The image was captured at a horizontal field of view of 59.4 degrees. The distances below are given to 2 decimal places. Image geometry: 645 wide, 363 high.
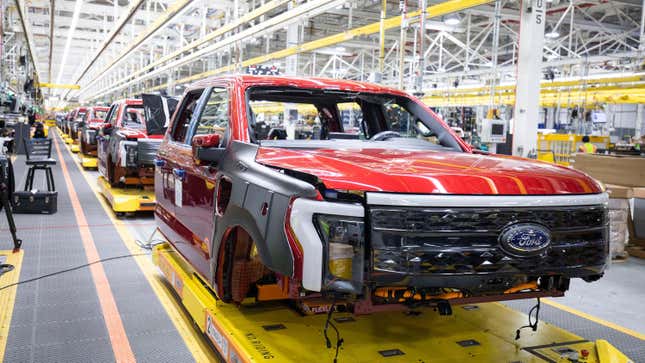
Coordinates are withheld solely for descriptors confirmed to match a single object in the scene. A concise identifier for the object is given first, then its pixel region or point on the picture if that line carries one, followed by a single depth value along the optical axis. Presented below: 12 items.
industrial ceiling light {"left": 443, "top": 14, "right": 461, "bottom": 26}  17.03
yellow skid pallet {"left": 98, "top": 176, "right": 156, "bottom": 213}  8.23
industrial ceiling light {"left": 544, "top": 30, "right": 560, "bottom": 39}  17.84
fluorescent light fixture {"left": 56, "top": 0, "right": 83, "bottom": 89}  17.49
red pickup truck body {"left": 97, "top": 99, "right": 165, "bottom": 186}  7.72
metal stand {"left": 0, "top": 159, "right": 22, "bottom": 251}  5.39
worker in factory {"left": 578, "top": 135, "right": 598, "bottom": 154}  14.99
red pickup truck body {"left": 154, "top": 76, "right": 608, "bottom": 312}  2.22
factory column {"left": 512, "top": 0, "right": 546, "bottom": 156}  7.82
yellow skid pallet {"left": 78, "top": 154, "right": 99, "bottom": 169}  14.79
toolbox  8.30
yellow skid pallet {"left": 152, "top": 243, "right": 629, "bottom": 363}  2.82
